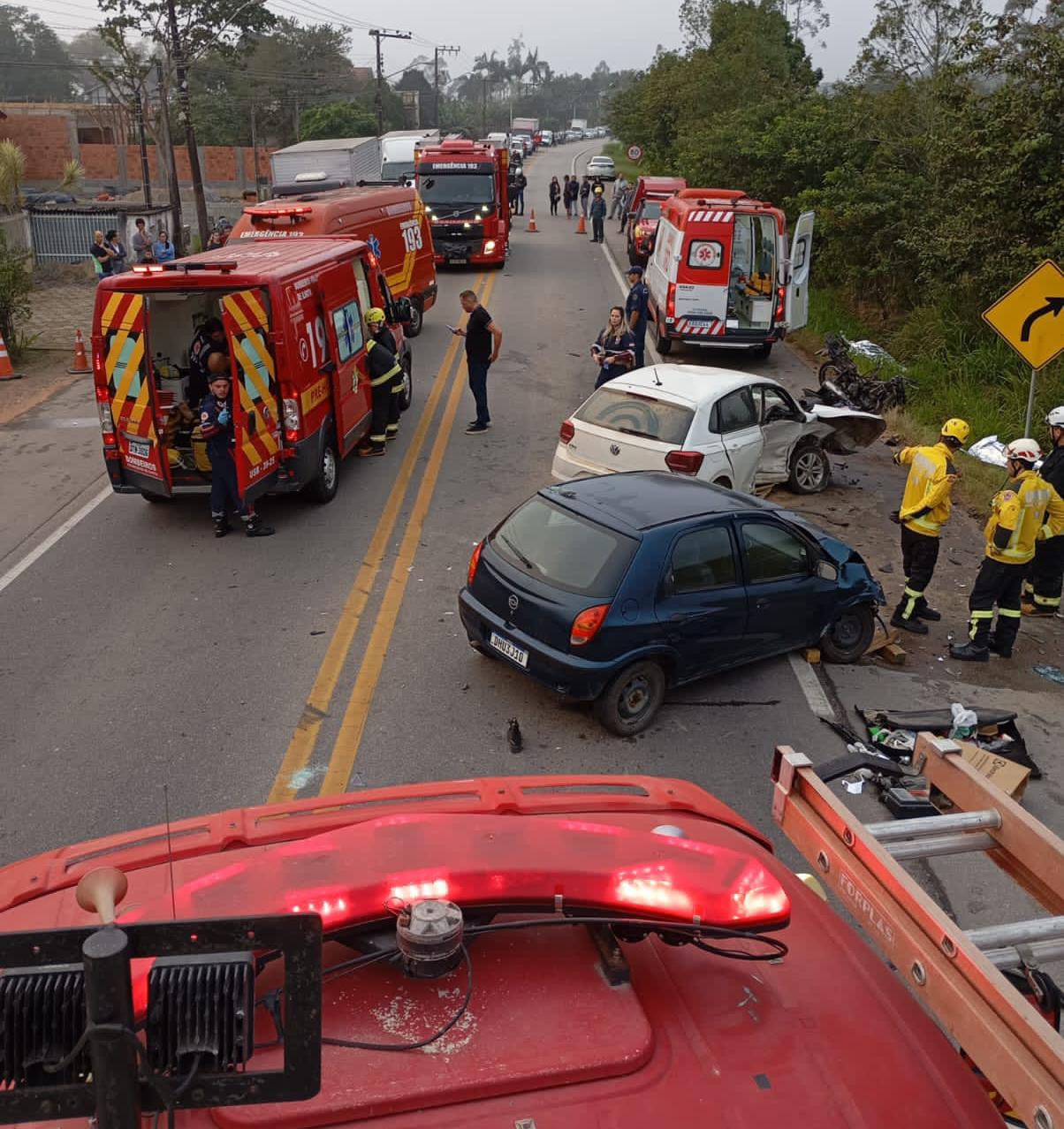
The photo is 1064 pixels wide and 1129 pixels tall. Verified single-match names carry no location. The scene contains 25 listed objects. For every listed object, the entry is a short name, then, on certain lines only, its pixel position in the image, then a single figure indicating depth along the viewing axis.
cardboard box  6.27
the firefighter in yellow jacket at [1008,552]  8.18
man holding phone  13.32
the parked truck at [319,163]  31.66
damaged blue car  6.77
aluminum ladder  2.23
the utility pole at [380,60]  58.47
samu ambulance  17.34
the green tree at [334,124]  62.44
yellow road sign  10.19
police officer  13.96
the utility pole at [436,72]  84.25
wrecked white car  10.12
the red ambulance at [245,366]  9.45
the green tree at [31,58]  107.69
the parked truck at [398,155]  36.34
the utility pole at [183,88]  26.17
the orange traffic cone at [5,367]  16.19
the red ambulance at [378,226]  16.52
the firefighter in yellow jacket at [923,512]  8.70
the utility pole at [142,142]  38.22
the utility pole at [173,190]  27.07
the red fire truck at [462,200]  26.25
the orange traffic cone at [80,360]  16.62
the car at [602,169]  48.56
